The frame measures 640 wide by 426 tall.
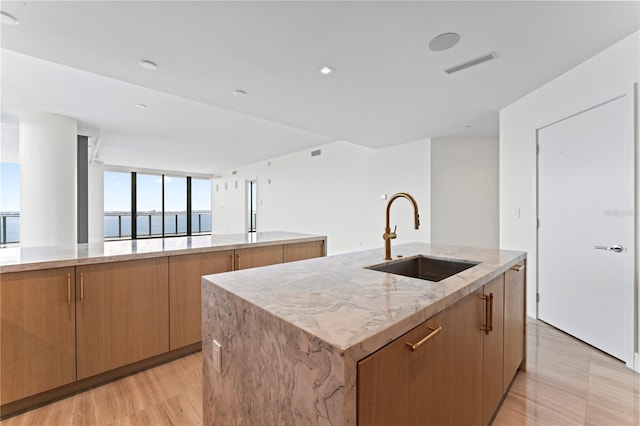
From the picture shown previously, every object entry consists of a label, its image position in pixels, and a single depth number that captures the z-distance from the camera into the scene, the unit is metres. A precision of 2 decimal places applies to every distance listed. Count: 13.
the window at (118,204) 9.27
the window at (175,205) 10.44
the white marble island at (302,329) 0.67
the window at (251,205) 9.70
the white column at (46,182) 3.86
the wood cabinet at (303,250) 2.98
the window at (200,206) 11.27
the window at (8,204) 6.69
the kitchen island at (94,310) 1.60
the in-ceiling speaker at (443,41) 2.08
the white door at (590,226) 2.22
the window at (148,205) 9.78
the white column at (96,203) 7.87
